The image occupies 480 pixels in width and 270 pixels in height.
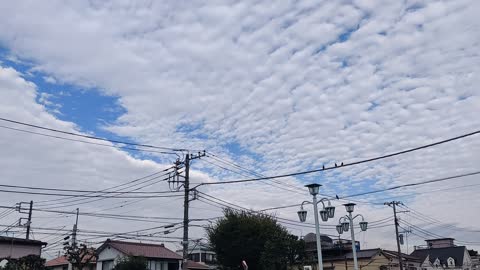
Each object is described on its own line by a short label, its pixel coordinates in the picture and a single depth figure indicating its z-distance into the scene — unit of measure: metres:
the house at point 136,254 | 39.69
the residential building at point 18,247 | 27.70
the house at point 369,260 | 42.66
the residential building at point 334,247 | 44.86
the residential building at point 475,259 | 63.92
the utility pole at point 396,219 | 40.62
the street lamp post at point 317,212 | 17.36
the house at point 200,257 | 54.44
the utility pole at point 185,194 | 23.47
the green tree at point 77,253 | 27.62
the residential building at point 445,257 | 61.50
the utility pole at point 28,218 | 37.86
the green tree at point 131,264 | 34.47
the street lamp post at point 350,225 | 21.44
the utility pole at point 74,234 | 37.44
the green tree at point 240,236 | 31.84
